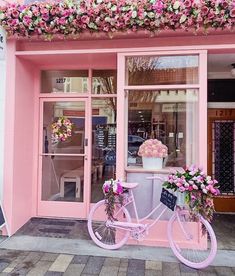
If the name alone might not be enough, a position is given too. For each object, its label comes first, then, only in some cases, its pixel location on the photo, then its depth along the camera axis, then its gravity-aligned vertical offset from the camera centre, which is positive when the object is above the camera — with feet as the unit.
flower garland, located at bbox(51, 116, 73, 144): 17.87 +0.77
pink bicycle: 12.78 -3.91
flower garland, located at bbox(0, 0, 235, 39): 12.90 +5.68
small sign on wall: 13.67 +4.55
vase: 14.87 -0.94
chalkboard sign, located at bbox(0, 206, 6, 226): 14.33 -3.67
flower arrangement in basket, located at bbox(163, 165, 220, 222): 12.21 -1.89
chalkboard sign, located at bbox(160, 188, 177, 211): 12.59 -2.32
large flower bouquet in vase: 14.92 -0.50
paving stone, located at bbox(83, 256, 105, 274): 11.48 -4.82
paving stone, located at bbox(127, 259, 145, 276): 11.39 -4.84
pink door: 17.60 -0.87
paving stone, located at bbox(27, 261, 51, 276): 11.25 -4.83
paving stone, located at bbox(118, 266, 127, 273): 11.58 -4.84
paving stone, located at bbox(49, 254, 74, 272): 11.61 -4.80
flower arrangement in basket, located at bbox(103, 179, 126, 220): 13.28 -2.27
